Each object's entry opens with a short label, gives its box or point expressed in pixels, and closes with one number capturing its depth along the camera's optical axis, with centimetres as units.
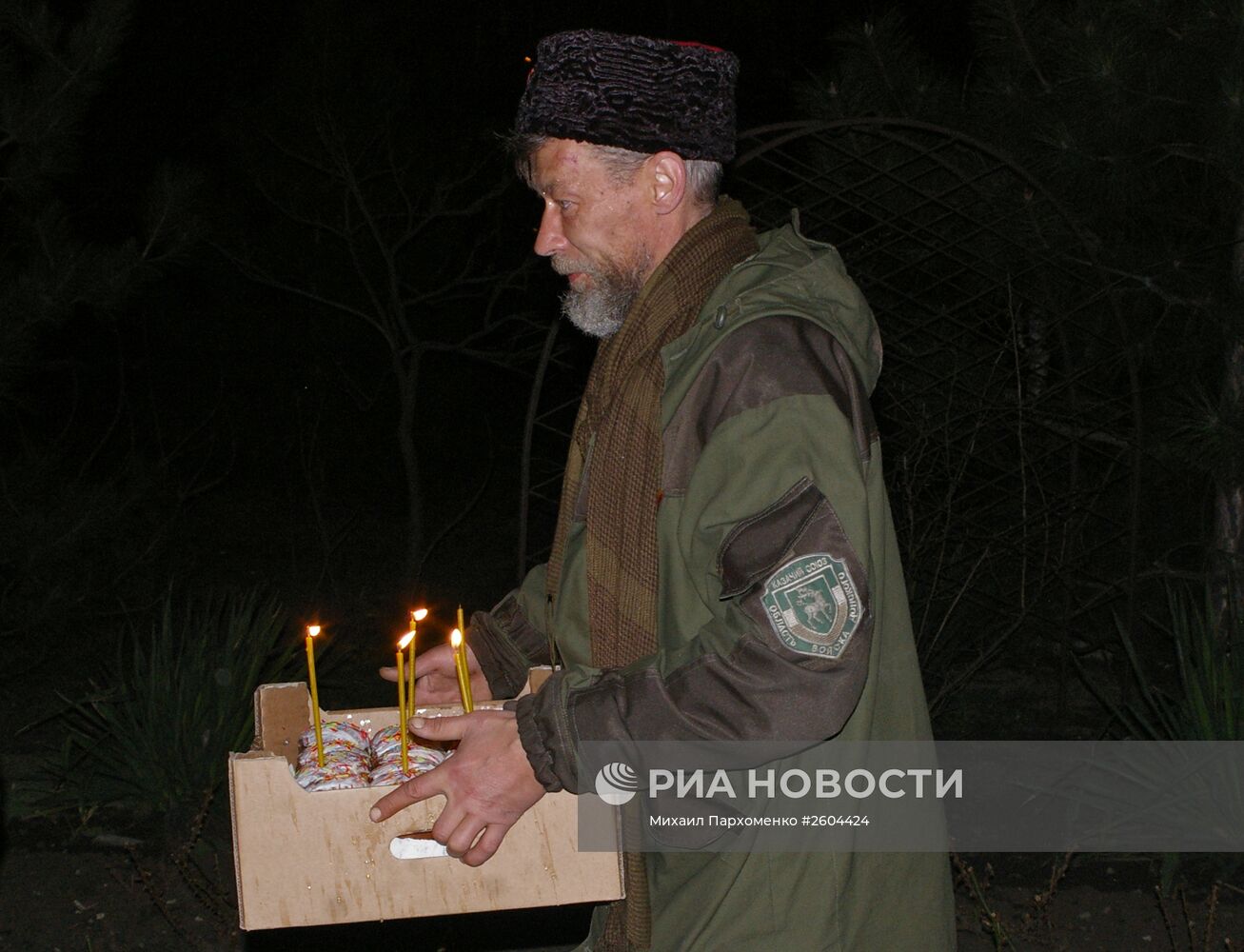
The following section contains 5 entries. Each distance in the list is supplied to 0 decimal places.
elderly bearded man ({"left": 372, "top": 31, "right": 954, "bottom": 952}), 181
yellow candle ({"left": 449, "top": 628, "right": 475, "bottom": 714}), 231
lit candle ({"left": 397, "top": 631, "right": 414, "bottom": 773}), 219
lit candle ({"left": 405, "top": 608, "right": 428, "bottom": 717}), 231
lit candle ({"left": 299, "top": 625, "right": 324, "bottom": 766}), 218
